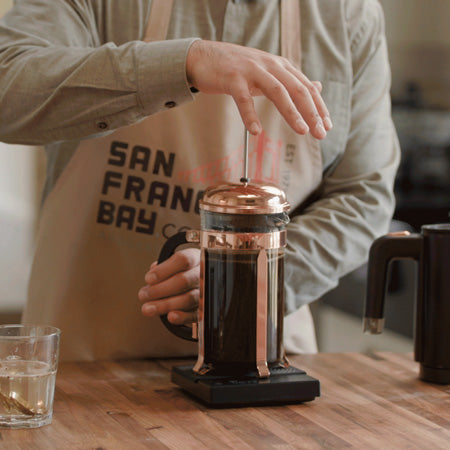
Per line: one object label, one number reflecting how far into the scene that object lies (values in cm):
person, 198
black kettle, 178
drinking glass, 158
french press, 165
